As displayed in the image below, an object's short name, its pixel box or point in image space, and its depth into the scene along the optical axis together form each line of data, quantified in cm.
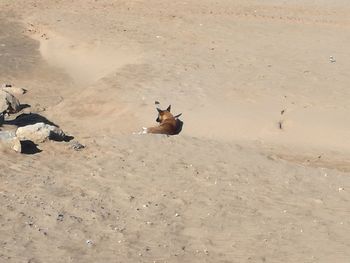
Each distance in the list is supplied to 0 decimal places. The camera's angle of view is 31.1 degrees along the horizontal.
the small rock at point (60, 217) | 740
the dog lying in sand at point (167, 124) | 1103
